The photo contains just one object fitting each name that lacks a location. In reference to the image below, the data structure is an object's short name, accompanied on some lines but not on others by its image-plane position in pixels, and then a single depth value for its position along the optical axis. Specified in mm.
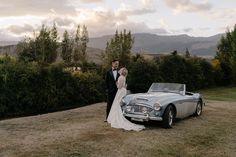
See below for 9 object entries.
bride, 8178
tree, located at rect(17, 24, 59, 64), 22663
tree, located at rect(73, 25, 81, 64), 27514
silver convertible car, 8250
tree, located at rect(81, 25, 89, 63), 27373
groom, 9090
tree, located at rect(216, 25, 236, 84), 27371
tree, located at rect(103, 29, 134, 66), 25508
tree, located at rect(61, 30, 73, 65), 28763
